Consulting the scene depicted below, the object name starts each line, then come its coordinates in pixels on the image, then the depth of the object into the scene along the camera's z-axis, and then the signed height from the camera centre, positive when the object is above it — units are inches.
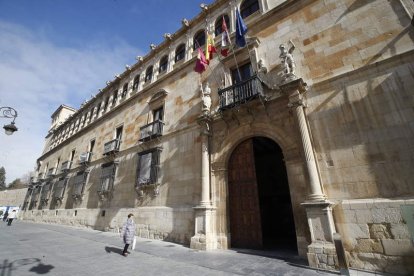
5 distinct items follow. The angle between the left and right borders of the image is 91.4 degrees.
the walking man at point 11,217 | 683.4 -13.0
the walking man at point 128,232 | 282.8 -29.5
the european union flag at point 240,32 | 352.2 +292.7
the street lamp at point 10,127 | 276.0 +111.8
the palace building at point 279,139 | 222.1 +110.8
